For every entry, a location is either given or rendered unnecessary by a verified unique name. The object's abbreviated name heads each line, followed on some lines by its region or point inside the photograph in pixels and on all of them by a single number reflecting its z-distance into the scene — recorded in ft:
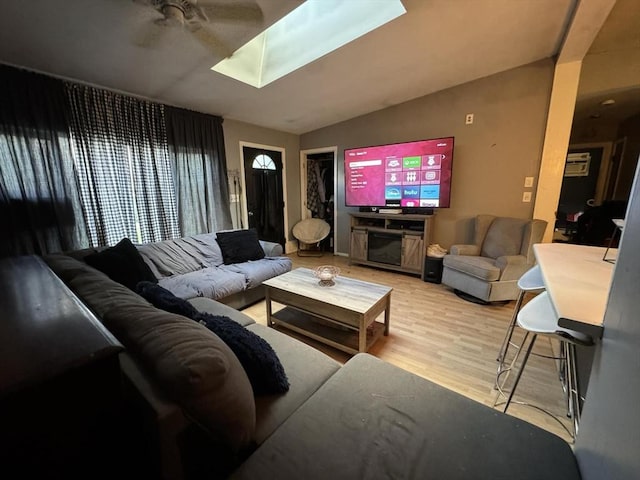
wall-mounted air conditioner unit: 16.29
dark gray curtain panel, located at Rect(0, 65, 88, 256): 7.05
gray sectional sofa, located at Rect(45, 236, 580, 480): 2.24
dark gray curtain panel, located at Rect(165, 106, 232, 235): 10.77
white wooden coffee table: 6.19
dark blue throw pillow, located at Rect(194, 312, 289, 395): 3.26
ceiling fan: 5.22
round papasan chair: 16.57
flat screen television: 11.45
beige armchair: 9.14
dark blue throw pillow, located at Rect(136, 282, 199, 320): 3.74
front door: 14.39
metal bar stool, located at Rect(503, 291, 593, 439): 3.51
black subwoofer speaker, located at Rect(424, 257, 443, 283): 11.61
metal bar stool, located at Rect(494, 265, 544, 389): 5.28
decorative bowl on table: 7.36
